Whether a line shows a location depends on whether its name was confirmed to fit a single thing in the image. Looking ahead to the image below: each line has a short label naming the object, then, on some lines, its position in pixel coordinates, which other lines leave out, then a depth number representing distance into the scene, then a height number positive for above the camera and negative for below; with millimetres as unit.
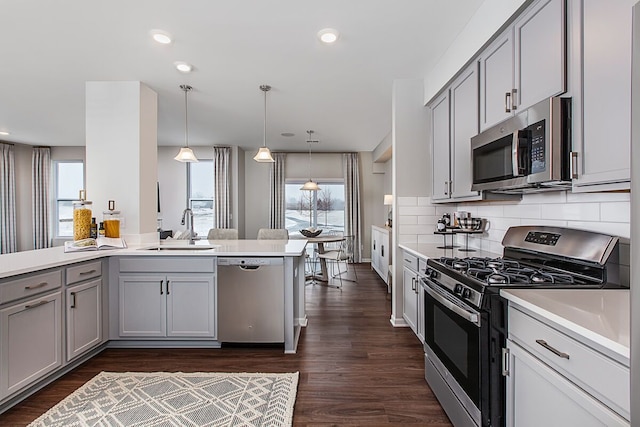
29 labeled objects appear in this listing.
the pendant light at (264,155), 3789 +639
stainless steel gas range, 1422 -439
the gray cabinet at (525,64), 1534 +813
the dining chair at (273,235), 4559 -353
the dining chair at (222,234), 4582 -341
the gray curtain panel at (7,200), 6426 +204
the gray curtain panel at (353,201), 7484 +200
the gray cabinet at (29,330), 1915 -759
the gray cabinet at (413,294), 2737 -774
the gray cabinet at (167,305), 2777 -817
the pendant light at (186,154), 3661 +639
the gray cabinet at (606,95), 1187 +446
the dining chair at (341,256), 5184 -772
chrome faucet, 3512 -130
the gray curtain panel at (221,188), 6965 +472
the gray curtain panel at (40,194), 6863 +344
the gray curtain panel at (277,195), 7414 +338
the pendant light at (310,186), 6305 +459
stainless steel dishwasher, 2779 -737
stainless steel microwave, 1490 +313
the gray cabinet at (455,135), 2494 +636
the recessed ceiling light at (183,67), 3037 +1364
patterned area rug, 1853 -1192
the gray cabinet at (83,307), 2400 -754
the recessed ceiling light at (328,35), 2481 +1356
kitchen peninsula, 2355 -713
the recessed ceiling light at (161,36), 2496 +1357
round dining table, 5281 -871
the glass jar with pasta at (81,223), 2934 -116
